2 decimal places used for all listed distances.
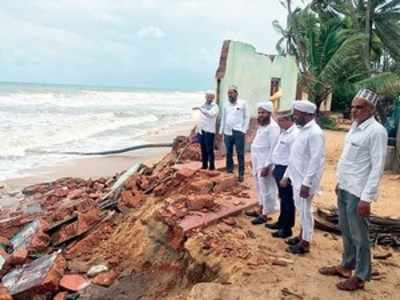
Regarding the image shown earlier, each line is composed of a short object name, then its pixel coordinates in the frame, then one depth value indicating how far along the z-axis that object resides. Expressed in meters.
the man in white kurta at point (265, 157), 6.04
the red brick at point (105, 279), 5.39
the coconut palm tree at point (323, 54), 18.30
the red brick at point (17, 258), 6.23
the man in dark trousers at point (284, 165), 5.46
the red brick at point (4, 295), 5.08
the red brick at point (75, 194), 8.82
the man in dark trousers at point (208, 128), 8.38
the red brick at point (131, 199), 7.14
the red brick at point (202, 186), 6.84
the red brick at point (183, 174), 7.24
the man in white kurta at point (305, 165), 4.71
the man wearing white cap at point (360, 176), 3.85
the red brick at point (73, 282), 5.41
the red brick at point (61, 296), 5.23
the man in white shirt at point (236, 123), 7.96
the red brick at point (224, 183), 7.07
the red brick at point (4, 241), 7.28
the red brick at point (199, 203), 6.08
